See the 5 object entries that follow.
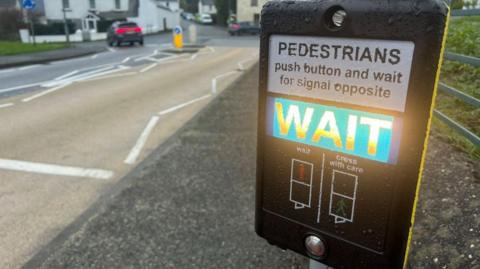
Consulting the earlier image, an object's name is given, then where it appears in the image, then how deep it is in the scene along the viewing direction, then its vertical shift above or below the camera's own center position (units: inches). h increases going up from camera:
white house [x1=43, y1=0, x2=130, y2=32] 1659.7 +44.5
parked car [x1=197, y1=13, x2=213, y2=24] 2726.4 +34.1
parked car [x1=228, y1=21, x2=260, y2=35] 1715.1 -17.1
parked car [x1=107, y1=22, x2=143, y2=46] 1044.5 -28.5
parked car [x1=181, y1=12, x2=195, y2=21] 3507.6 +69.5
